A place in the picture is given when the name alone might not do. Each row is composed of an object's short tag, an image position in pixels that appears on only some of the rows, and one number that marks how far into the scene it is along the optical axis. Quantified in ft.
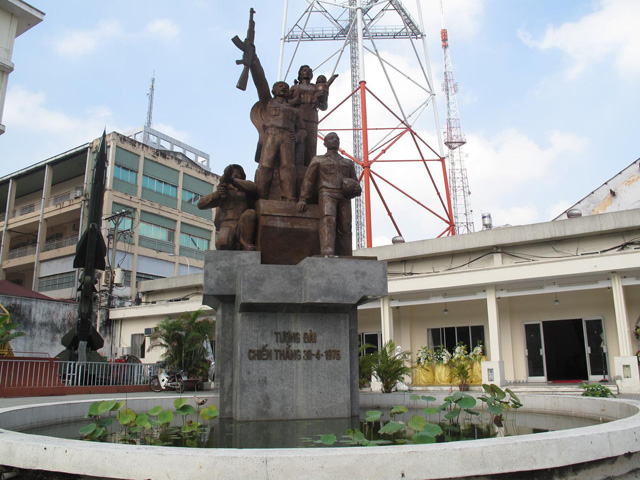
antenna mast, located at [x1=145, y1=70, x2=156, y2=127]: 175.01
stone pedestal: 19.34
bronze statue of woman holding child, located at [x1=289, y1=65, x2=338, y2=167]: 25.94
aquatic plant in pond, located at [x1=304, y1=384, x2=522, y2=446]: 13.03
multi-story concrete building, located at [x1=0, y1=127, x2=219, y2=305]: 118.11
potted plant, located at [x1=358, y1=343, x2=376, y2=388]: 41.98
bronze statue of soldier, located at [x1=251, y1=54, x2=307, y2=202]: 23.95
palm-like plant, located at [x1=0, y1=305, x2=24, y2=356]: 52.49
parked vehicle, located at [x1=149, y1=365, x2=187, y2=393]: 59.21
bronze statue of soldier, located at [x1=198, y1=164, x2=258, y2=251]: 22.12
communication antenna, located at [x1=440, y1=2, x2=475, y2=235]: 144.46
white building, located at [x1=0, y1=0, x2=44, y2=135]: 86.99
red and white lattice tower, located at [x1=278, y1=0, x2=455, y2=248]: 75.92
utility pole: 95.50
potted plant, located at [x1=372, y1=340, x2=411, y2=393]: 41.24
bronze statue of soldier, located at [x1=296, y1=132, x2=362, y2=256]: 21.58
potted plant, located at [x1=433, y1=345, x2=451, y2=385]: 60.95
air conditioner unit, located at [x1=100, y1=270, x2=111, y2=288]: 96.99
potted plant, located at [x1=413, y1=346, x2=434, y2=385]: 62.85
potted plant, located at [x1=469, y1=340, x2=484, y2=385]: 59.26
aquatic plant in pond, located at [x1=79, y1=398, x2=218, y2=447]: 14.76
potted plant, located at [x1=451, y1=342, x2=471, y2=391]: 52.21
